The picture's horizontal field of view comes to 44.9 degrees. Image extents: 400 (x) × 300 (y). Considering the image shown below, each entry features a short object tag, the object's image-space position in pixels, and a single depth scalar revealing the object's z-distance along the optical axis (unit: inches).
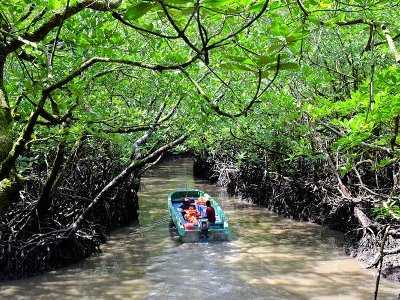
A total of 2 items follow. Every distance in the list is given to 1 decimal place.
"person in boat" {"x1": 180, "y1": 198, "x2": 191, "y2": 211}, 564.7
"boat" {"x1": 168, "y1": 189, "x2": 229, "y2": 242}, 472.1
